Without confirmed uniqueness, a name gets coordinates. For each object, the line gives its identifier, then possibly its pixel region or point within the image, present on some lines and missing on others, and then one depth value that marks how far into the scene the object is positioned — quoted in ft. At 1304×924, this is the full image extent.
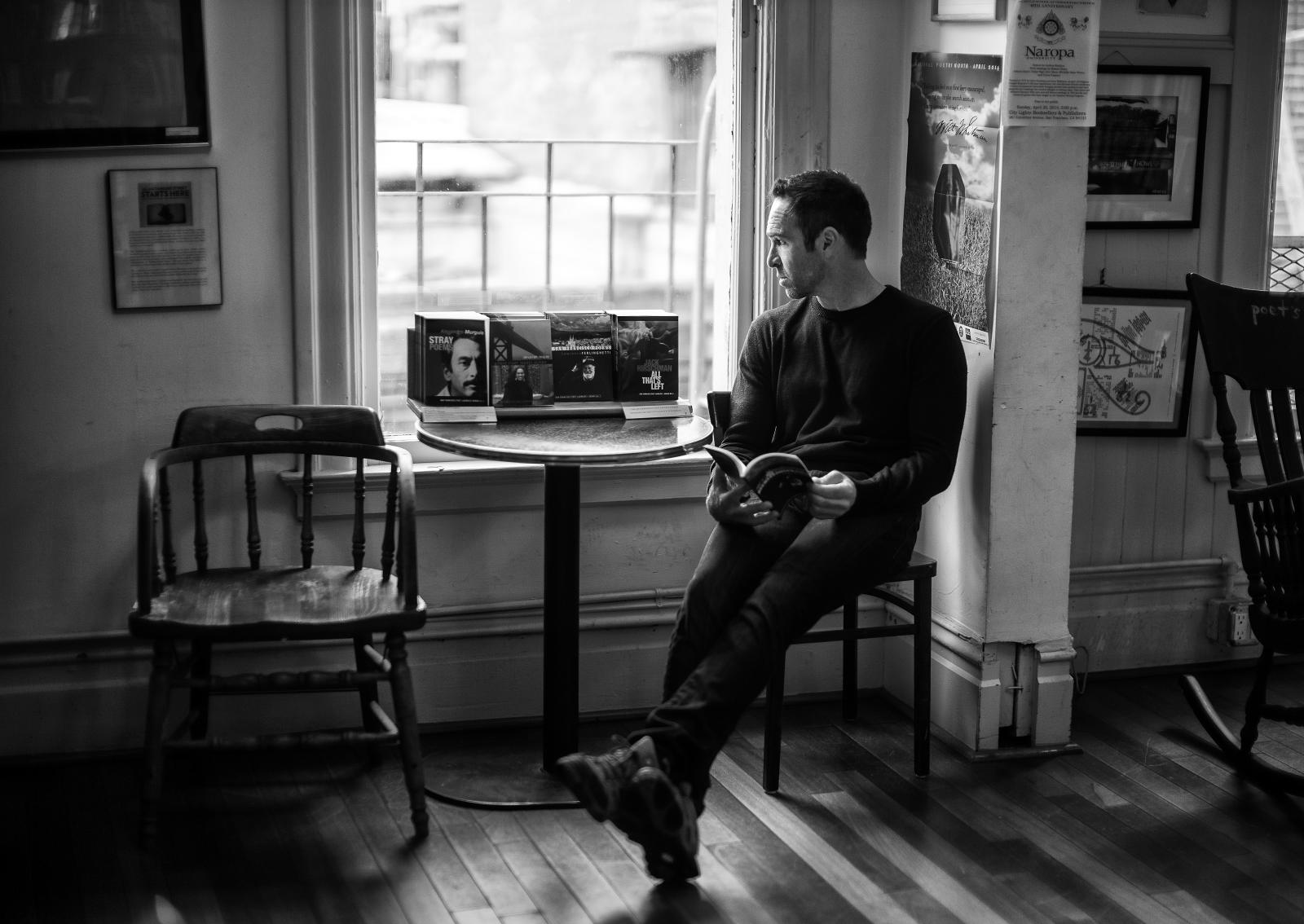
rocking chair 10.26
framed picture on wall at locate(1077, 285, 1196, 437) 12.62
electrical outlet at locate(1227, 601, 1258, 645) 13.20
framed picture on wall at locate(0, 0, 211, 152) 10.25
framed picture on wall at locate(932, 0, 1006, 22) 10.51
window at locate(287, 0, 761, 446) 10.89
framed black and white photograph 12.27
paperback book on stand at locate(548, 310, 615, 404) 11.02
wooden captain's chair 9.29
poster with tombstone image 10.80
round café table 9.91
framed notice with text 10.62
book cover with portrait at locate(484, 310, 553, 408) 10.84
